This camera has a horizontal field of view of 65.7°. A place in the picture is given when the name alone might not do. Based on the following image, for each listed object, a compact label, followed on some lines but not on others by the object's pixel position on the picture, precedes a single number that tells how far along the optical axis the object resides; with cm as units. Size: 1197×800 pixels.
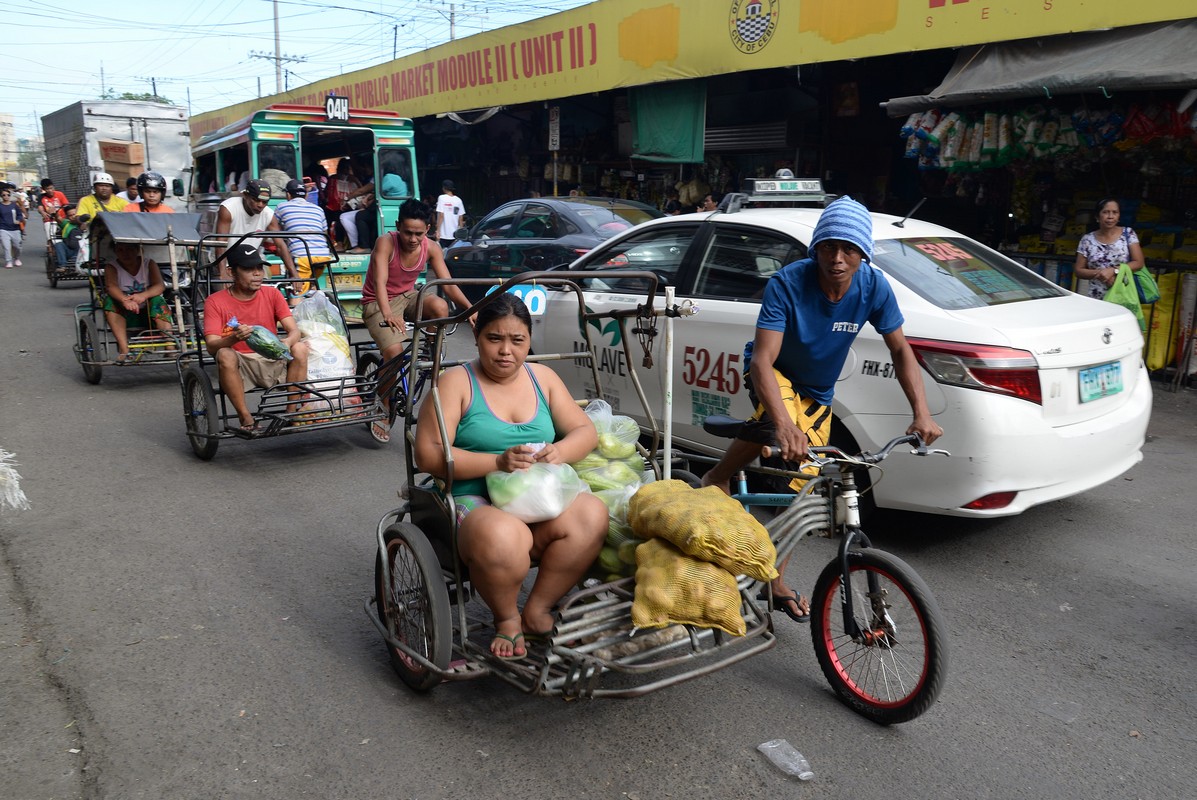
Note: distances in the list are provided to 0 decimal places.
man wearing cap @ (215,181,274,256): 918
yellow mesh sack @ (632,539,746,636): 284
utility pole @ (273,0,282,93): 4656
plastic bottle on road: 299
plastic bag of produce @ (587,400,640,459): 376
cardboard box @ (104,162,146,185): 1991
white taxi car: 436
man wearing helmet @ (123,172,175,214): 1039
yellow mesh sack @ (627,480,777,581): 286
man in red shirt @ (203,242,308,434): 629
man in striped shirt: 971
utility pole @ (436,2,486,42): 3964
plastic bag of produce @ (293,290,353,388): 665
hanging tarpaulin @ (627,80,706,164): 1349
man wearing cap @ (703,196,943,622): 345
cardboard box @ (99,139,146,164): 1956
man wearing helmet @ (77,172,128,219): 1205
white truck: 2014
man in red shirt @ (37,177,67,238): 1894
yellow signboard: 875
